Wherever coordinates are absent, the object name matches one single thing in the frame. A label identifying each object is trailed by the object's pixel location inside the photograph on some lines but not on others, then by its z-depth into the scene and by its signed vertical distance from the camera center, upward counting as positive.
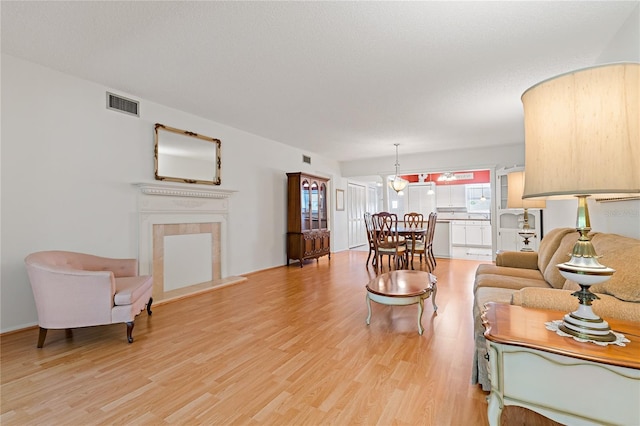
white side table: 0.99 -0.59
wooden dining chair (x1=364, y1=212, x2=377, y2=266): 5.75 -0.34
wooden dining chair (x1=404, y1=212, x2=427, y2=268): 5.55 -0.63
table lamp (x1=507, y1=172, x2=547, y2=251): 3.55 +0.22
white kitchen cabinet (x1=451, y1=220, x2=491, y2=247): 8.68 -0.59
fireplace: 3.81 -0.31
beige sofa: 1.37 -0.44
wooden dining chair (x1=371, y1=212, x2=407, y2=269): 5.30 -0.47
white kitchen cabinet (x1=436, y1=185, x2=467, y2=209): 9.59 +0.57
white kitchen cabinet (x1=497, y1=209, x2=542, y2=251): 6.22 -0.33
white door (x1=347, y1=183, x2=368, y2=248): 9.09 +0.07
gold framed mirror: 4.06 +0.88
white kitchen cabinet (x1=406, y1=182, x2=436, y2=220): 9.80 +0.50
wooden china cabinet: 6.10 -0.09
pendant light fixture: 6.54 +0.67
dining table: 5.54 -0.35
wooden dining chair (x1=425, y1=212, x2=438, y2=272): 5.66 -0.42
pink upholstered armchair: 2.42 -0.68
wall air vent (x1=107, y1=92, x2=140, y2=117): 3.49 +1.37
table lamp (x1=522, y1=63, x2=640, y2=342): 1.00 +0.24
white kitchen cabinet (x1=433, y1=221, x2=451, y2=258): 6.99 -0.64
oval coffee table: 2.63 -0.72
